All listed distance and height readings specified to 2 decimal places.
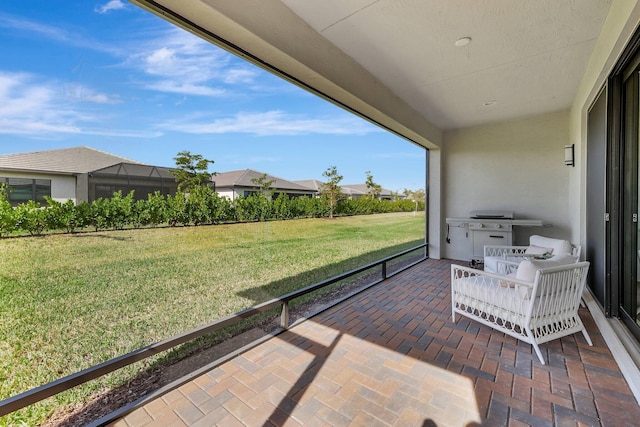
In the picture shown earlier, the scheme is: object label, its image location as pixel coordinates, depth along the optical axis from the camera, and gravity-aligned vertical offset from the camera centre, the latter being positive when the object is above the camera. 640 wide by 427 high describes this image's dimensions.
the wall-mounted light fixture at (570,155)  4.29 +0.81
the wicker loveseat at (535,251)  3.39 -0.56
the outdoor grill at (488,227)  5.06 -0.35
